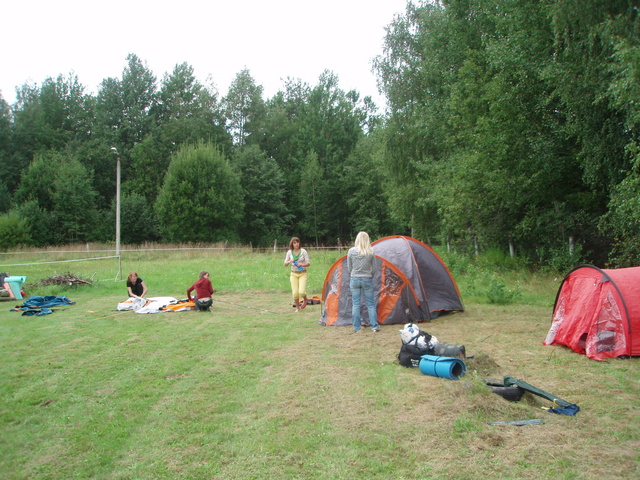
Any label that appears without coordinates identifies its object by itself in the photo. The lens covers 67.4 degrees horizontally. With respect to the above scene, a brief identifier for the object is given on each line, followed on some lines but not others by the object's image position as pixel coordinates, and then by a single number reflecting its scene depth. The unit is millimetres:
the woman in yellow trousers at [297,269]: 10711
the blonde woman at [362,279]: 8414
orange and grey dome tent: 9016
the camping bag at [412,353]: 6121
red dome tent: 6293
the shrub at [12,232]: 33062
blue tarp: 11548
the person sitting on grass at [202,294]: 10945
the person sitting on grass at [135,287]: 11572
